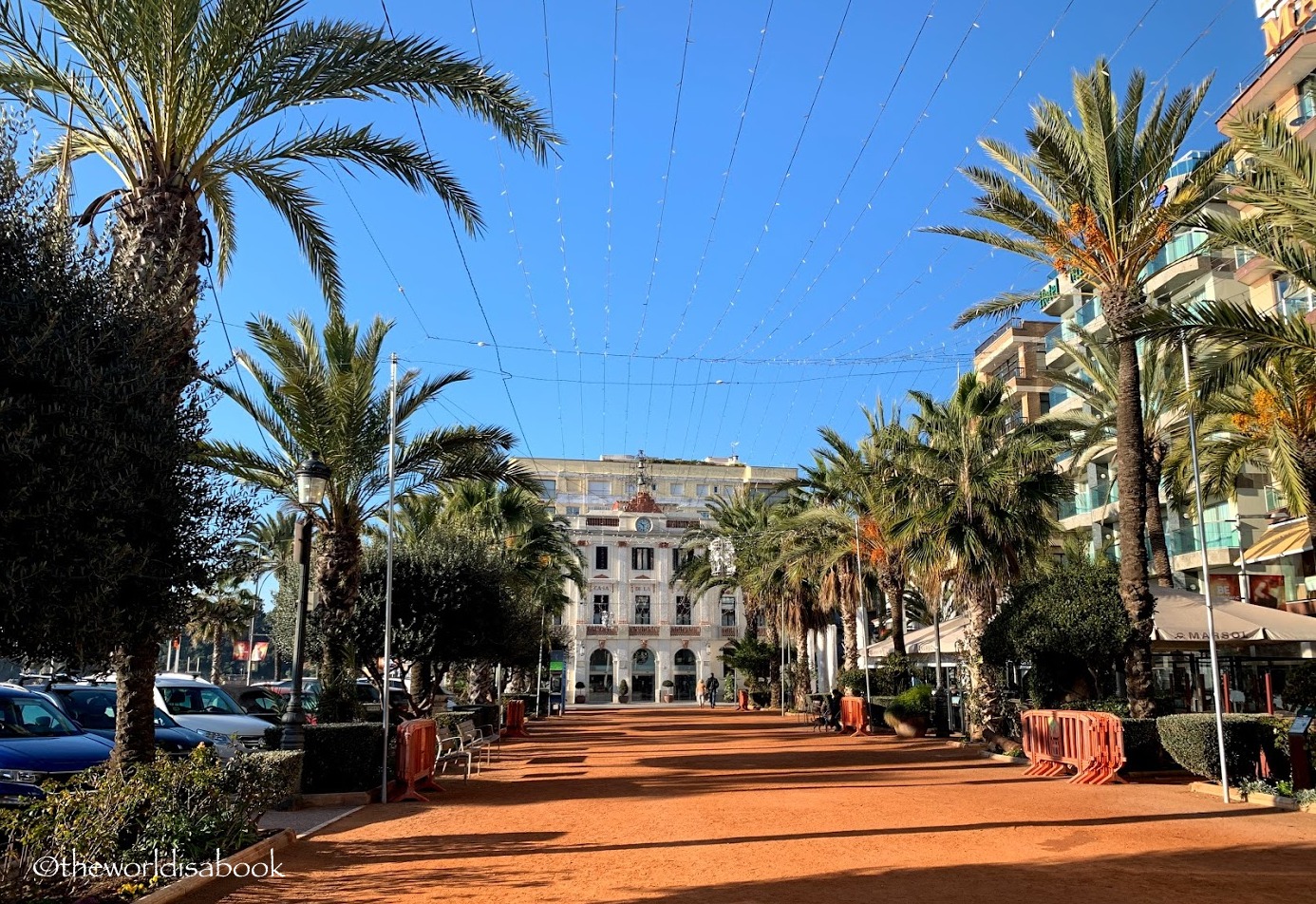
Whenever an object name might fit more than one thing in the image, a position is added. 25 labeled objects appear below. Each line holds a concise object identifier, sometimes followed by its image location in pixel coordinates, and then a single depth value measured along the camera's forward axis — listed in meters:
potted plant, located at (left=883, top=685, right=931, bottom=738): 27.47
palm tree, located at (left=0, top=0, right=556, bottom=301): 10.41
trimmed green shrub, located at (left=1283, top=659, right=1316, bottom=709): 19.78
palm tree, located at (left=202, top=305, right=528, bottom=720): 17.81
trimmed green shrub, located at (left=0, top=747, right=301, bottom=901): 7.20
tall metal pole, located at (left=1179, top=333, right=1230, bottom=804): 13.34
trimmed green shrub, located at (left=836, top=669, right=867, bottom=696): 33.66
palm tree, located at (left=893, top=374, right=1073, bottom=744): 23.02
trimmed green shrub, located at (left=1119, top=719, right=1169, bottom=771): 16.34
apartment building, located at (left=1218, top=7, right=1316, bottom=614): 30.89
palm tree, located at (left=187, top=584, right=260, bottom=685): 45.28
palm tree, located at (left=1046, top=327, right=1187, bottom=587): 26.52
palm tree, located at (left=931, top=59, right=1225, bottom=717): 17.02
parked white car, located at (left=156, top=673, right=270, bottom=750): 16.97
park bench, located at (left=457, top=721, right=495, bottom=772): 19.51
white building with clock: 74.56
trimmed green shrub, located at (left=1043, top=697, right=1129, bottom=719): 17.56
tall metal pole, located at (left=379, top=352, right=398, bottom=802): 14.66
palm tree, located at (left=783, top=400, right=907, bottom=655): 29.67
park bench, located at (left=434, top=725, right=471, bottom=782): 17.94
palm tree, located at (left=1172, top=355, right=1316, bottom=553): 19.73
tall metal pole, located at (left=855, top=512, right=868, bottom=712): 30.79
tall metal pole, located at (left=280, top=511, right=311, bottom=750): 13.88
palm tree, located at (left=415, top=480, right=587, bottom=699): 34.40
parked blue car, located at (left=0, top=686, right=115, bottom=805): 10.51
